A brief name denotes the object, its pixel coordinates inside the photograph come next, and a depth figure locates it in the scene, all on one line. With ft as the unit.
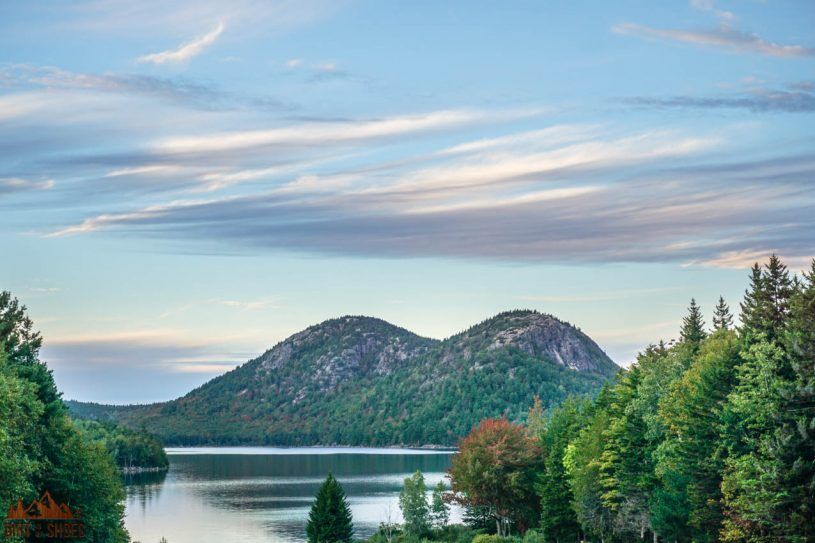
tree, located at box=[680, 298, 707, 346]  270.26
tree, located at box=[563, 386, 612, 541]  260.01
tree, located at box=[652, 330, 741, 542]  198.49
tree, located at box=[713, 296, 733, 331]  274.98
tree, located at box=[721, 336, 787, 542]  166.81
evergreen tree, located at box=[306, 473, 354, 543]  280.31
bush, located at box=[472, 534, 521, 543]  272.72
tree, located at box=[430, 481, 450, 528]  313.36
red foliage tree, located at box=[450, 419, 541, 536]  303.68
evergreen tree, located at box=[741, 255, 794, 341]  189.37
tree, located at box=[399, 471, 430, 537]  301.39
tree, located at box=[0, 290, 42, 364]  219.41
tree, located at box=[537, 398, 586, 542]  288.30
